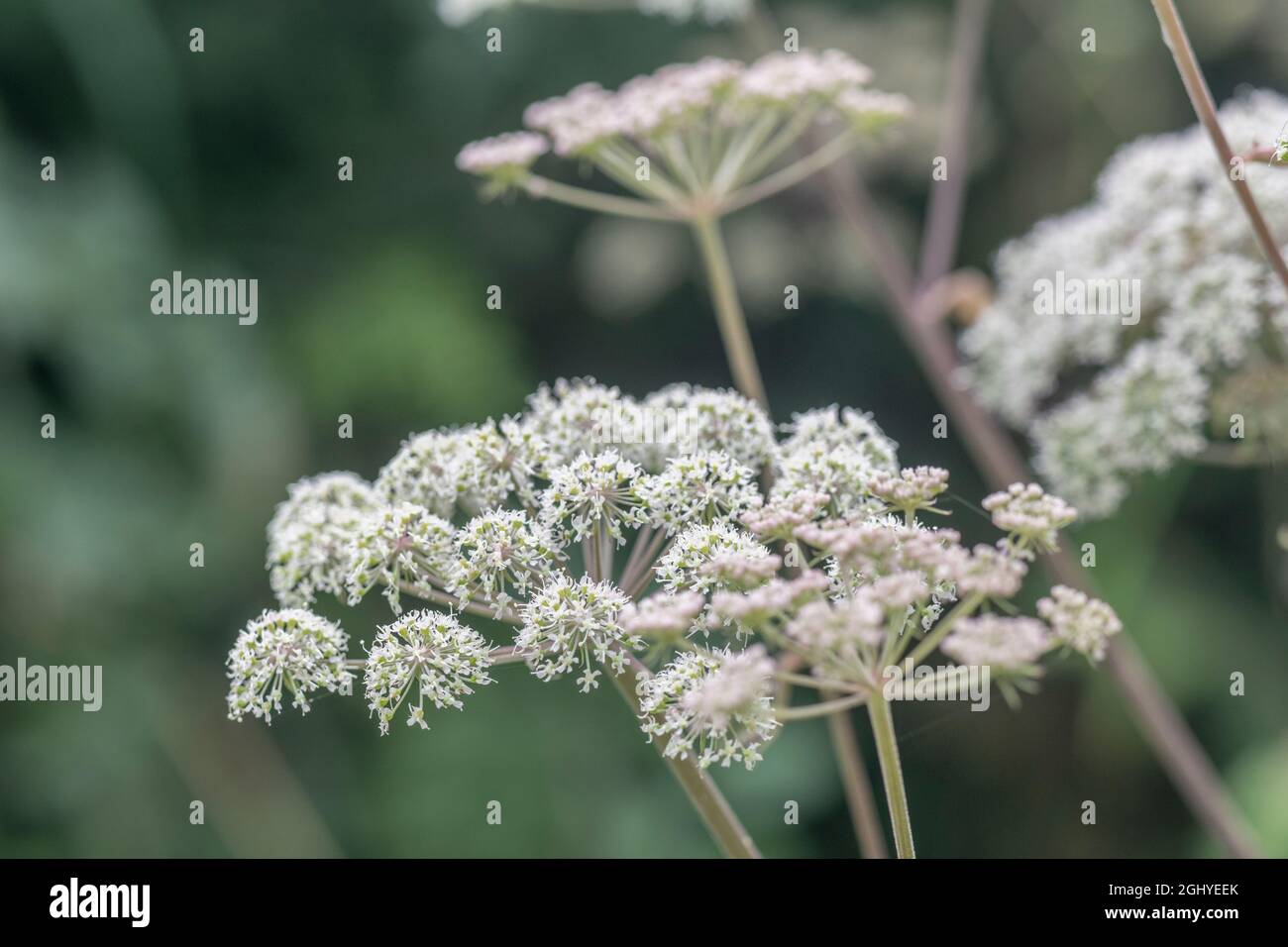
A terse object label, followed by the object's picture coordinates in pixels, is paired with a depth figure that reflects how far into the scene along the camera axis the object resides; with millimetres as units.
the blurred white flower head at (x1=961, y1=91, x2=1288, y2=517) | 603
